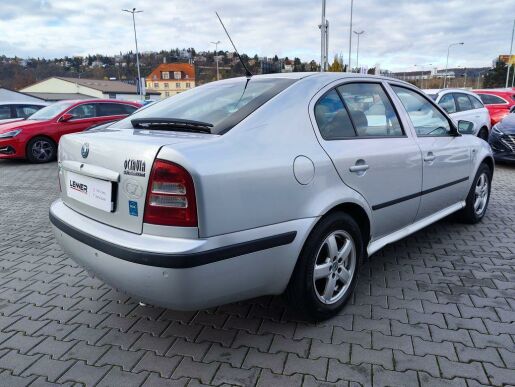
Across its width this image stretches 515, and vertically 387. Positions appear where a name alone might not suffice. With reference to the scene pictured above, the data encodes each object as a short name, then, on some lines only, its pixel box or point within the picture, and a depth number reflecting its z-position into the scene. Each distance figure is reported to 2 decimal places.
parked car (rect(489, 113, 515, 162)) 8.44
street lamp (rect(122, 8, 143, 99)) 40.24
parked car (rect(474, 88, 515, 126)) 12.52
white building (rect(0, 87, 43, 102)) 37.38
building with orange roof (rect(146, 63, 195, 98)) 92.25
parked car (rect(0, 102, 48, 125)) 11.73
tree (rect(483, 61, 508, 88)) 67.19
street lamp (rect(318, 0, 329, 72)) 20.52
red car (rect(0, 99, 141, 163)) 9.48
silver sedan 2.01
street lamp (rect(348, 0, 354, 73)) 34.55
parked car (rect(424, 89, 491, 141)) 9.09
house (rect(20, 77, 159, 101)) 73.69
